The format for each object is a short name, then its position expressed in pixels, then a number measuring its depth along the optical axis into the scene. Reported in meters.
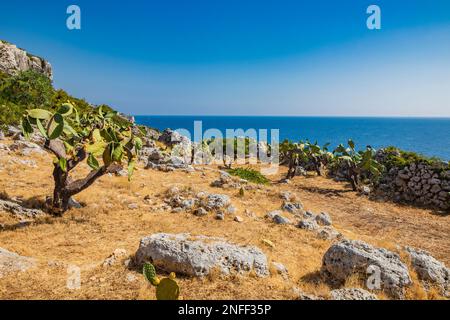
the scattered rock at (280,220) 12.31
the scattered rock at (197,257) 7.01
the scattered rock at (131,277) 6.65
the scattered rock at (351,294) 5.83
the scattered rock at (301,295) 6.03
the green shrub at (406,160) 20.36
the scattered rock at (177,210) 12.69
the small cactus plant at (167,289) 5.56
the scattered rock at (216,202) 12.99
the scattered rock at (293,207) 14.39
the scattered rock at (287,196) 16.60
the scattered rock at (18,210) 10.38
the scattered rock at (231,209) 12.76
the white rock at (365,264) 6.87
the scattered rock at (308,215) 14.05
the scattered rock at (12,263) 6.62
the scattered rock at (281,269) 7.68
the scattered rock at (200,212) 12.37
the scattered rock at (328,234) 11.13
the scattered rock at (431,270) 7.80
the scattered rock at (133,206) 12.62
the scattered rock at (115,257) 7.51
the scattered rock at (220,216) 12.05
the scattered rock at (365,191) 21.38
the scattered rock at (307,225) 11.93
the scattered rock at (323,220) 13.49
